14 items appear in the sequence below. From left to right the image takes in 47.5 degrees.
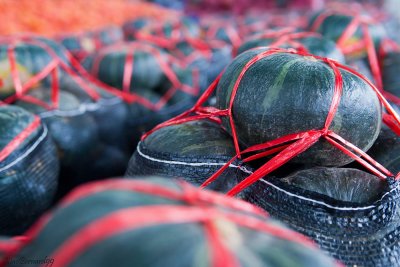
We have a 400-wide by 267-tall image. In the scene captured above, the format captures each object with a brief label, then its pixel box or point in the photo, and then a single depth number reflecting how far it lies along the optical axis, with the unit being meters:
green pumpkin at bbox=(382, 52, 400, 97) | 2.04
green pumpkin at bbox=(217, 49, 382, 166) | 1.18
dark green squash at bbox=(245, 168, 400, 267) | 1.09
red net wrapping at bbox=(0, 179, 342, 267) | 0.62
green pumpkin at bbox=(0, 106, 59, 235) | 1.52
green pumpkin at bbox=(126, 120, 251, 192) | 1.29
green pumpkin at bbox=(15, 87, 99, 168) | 2.02
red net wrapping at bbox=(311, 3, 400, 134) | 2.22
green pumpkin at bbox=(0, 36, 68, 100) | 2.13
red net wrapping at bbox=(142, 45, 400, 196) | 1.16
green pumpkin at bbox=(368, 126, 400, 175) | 1.30
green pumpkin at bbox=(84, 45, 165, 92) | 2.65
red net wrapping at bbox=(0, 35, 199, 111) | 2.12
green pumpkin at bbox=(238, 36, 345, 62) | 1.69
